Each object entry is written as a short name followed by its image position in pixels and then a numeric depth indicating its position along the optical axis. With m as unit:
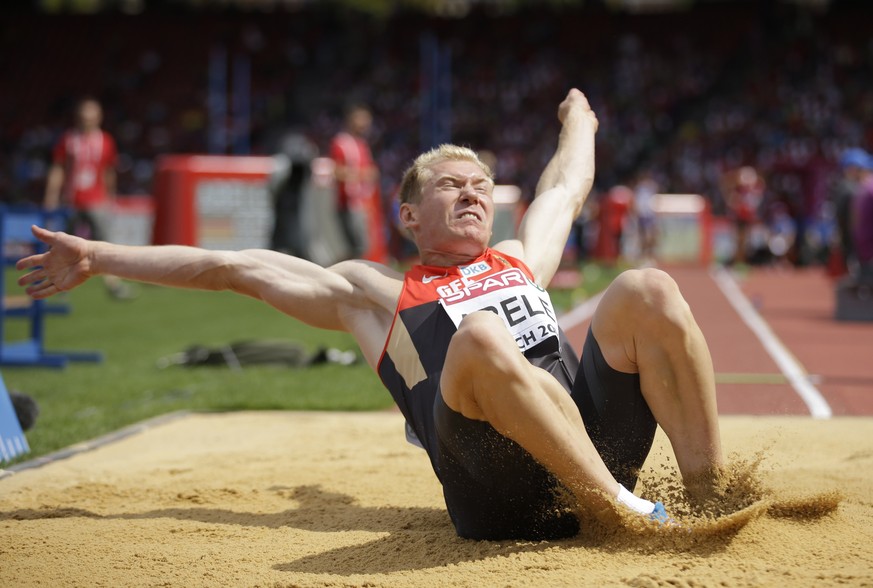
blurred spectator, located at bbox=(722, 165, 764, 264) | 21.70
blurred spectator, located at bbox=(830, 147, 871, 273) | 12.93
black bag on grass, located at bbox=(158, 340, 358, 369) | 8.17
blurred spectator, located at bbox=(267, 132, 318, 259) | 15.48
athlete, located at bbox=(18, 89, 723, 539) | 2.95
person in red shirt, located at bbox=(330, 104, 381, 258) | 14.34
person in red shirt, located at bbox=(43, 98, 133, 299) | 12.88
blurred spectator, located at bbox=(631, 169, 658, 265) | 23.55
